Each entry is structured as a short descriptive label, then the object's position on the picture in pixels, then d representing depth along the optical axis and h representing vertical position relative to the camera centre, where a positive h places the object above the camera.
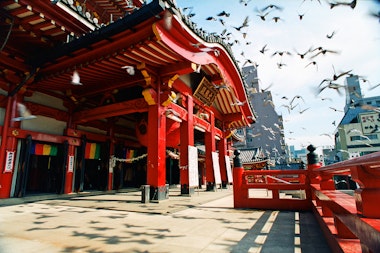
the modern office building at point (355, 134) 30.86 +5.96
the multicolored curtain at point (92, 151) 10.48 +0.95
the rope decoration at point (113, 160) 10.94 +0.50
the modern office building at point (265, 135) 44.09 +7.13
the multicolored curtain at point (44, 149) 8.70 +0.88
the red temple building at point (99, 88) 6.30 +3.43
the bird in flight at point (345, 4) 2.85 +2.27
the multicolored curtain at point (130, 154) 12.47 +0.93
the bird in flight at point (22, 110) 7.85 +2.22
